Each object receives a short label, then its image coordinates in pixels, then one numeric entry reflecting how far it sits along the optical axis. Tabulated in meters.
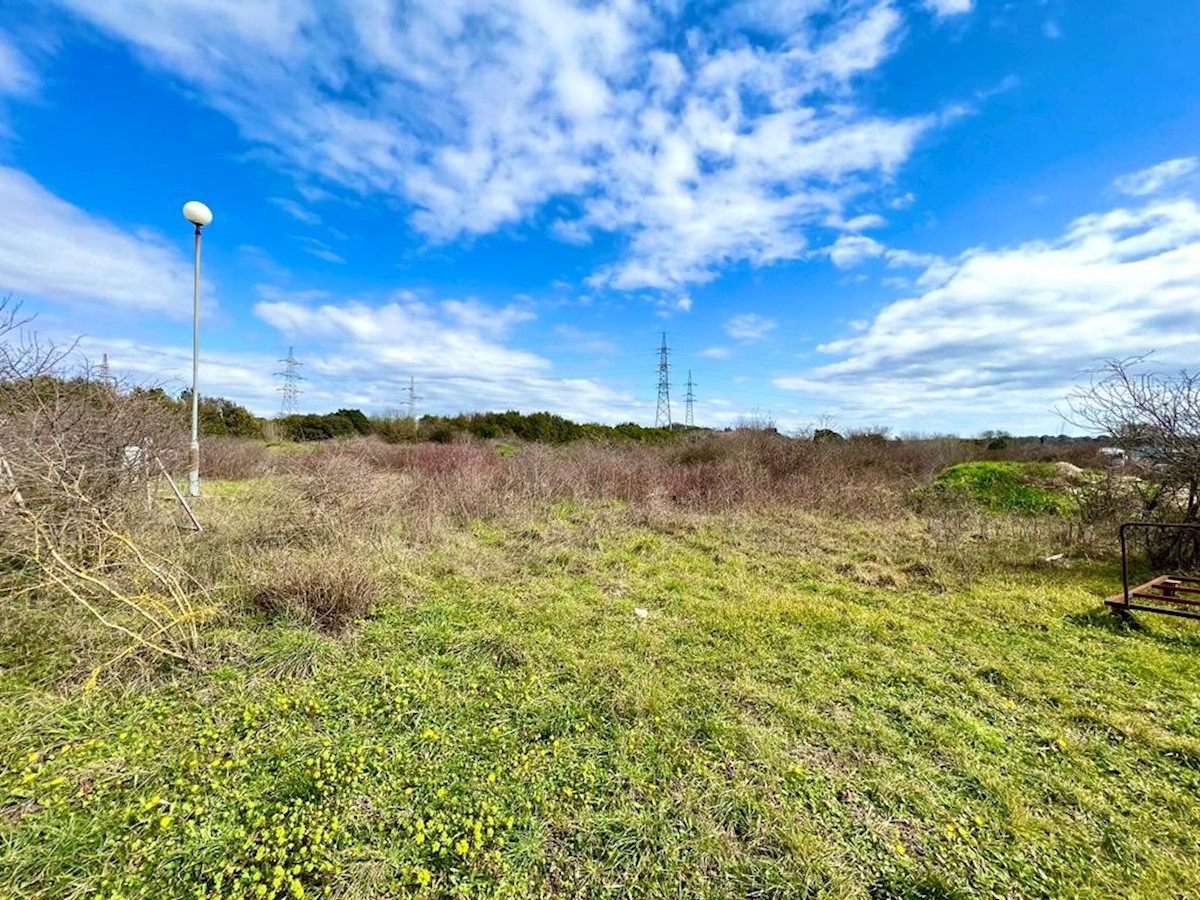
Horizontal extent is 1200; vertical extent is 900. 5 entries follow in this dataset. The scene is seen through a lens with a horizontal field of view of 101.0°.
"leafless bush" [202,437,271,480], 13.60
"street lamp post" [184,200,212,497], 7.94
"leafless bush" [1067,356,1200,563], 6.34
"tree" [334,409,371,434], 25.06
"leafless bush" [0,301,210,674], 3.63
